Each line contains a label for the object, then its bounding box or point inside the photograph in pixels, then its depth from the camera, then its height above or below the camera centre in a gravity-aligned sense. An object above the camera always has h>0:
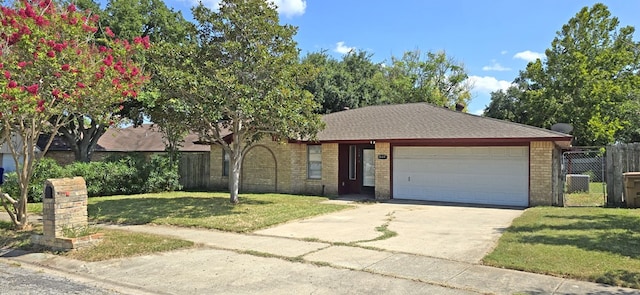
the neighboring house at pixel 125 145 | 29.75 +1.22
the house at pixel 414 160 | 14.90 +0.14
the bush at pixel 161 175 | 19.92 -0.57
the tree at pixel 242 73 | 12.30 +2.55
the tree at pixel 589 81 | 29.64 +5.64
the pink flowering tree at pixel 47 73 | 8.62 +1.76
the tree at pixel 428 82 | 41.62 +7.88
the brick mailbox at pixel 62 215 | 8.22 -0.98
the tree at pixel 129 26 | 23.50 +7.24
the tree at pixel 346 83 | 33.25 +6.18
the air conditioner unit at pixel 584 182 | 15.56 -0.79
